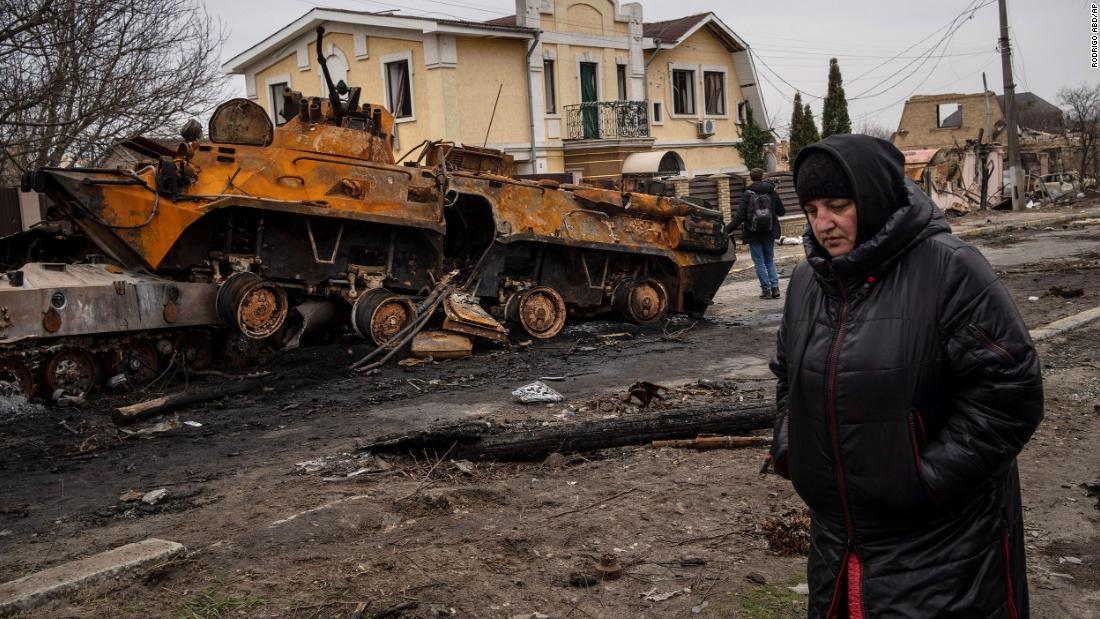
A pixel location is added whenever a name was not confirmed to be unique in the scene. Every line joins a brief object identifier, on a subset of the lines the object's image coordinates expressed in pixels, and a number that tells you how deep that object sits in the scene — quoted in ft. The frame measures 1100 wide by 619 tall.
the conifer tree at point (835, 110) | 132.87
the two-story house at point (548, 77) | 86.07
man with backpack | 48.01
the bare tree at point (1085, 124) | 124.36
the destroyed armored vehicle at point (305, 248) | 31.22
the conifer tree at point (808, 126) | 128.53
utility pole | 98.73
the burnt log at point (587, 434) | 20.94
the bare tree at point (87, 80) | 47.52
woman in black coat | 8.27
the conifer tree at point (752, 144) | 115.75
